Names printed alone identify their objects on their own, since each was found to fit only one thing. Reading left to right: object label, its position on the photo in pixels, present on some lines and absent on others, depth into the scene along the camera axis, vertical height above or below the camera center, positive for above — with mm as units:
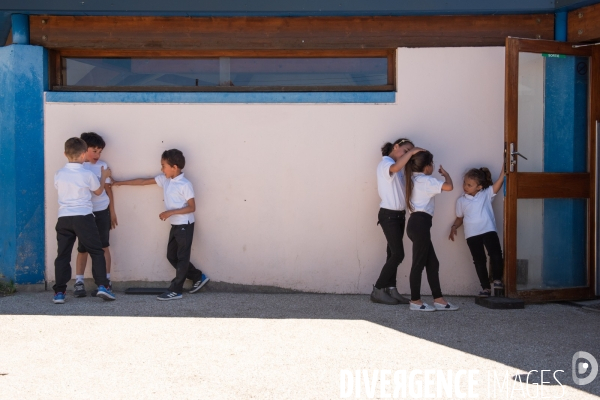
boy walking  6570 -366
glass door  6594 -15
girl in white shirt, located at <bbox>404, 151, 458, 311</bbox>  6129 -526
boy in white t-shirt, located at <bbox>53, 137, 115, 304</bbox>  6285 -433
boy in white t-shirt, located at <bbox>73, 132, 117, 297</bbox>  6664 -347
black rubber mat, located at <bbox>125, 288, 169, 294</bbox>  6779 -1214
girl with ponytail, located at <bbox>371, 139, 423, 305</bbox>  6301 -421
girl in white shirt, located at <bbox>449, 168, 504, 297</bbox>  6590 -518
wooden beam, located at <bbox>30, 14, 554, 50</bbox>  6785 +1474
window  6957 +1083
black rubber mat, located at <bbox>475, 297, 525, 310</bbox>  6238 -1259
